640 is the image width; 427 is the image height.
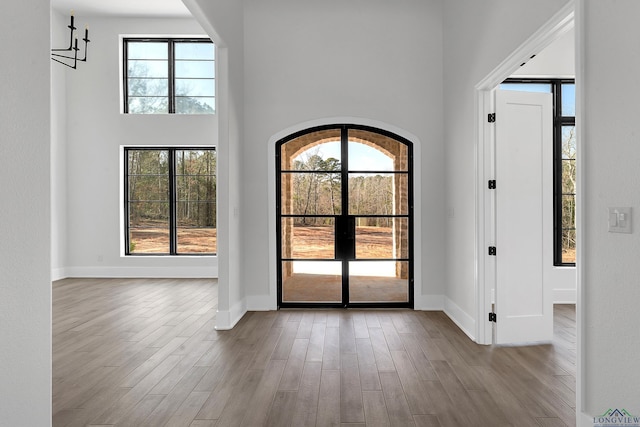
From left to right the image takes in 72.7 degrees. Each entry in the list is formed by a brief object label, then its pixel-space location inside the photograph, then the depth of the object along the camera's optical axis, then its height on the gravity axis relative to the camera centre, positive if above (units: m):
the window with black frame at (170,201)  7.83 +0.19
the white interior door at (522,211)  4.05 +0.00
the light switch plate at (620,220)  2.01 -0.05
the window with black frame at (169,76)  7.82 +2.45
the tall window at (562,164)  5.97 +0.64
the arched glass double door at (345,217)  5.55 -0.08
